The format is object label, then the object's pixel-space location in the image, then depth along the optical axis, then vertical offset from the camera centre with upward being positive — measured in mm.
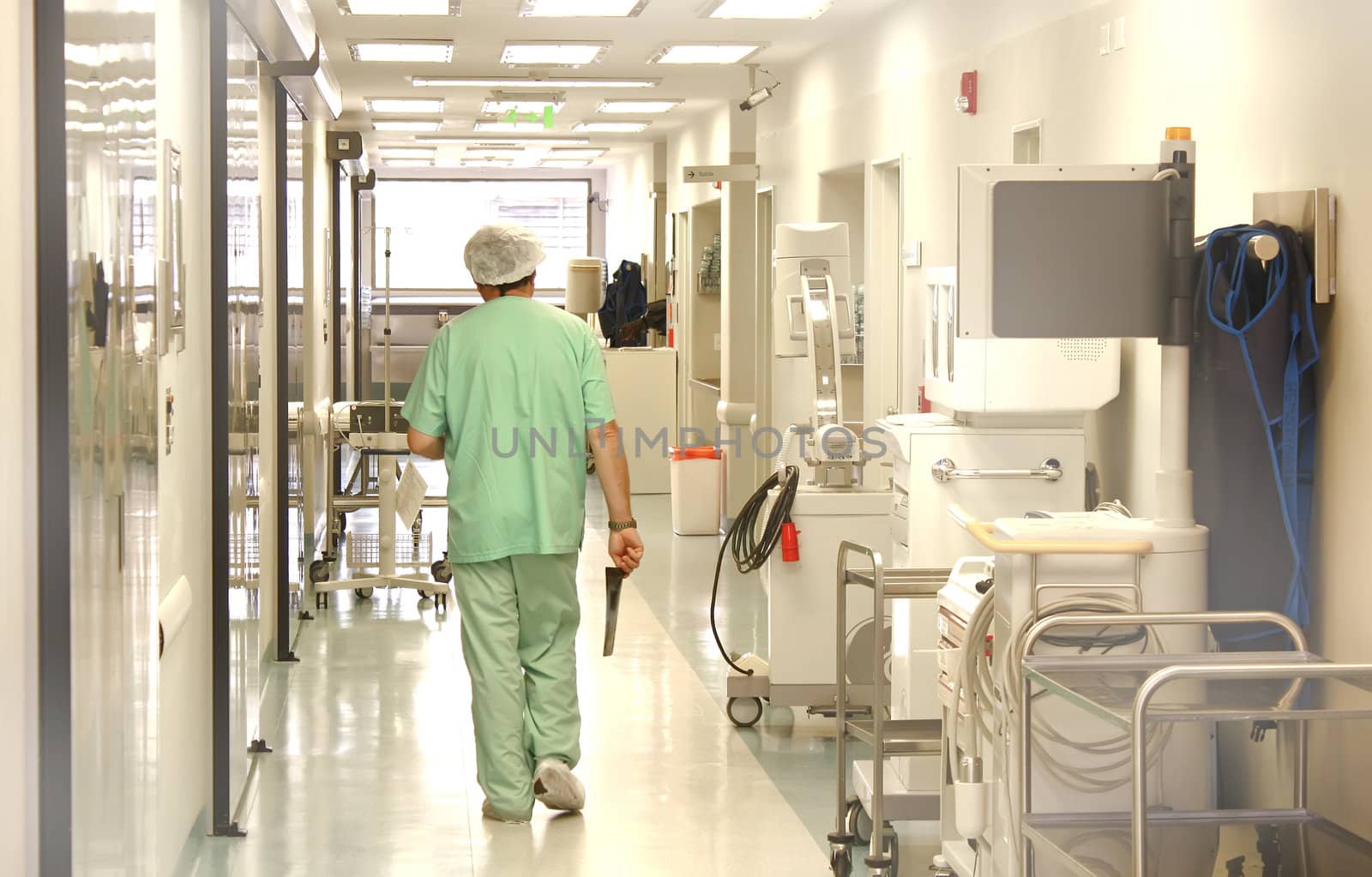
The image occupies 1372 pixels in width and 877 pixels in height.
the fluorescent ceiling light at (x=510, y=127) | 13375 +2004
